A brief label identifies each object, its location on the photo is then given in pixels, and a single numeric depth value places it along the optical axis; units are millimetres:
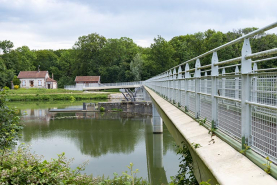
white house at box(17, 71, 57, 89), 82500
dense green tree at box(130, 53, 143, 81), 73688
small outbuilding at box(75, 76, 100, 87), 79688
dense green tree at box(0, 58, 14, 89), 70188
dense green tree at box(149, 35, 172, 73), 71188
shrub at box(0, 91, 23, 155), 8612
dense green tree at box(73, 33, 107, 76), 84938
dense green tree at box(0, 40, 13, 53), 96000
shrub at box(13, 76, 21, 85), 79062
